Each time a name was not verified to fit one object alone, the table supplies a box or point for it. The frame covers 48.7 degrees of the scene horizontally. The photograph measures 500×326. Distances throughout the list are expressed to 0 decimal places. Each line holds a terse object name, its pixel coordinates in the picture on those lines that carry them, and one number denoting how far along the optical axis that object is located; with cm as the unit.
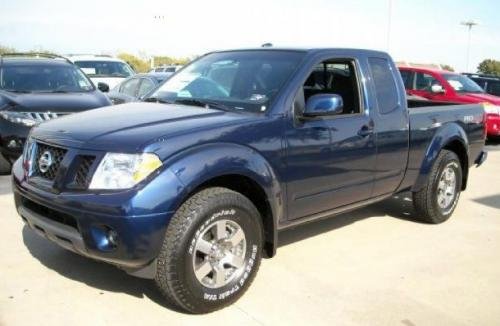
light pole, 4087
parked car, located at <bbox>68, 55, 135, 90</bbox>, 1514
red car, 1237
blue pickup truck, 324
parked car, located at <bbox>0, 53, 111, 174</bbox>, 698
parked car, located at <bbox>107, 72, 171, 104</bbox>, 1009
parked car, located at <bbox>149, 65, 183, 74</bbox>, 2621
